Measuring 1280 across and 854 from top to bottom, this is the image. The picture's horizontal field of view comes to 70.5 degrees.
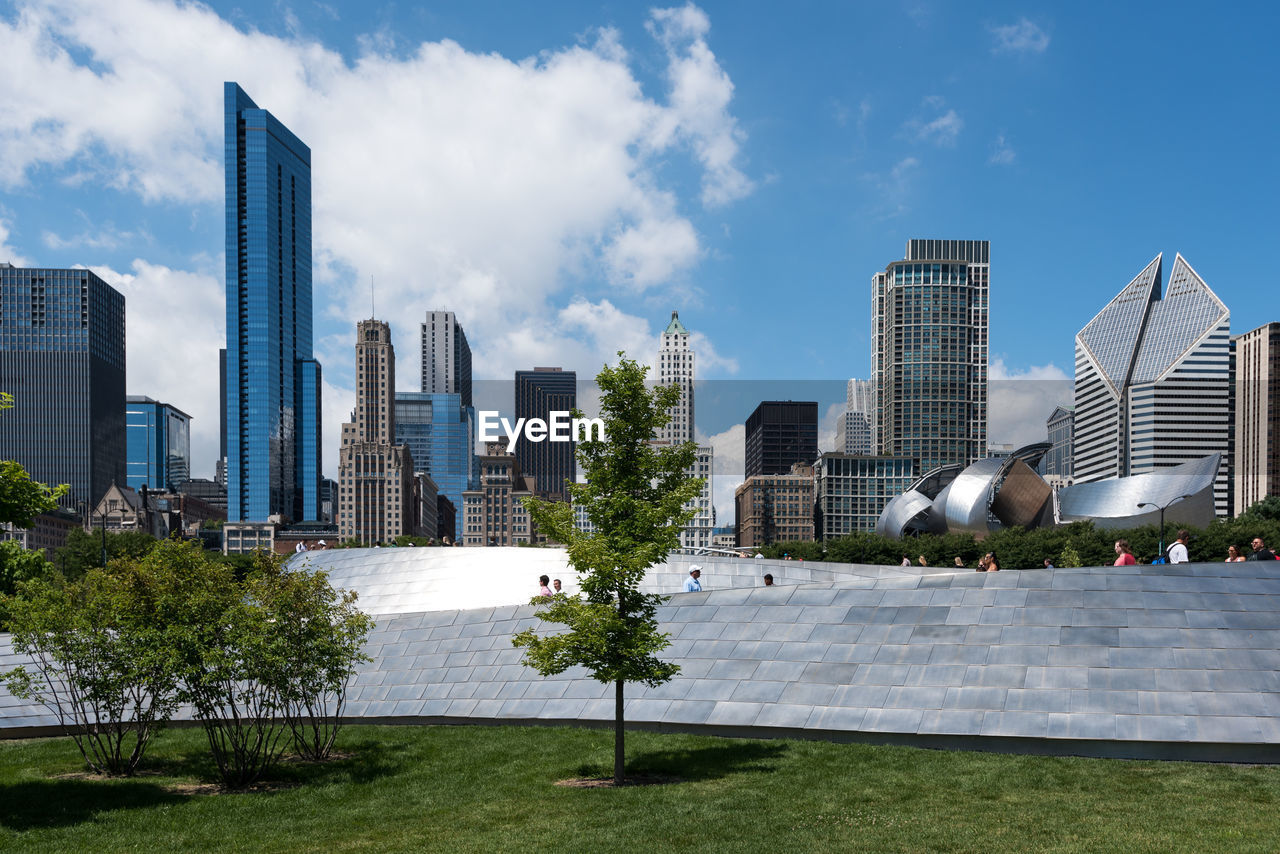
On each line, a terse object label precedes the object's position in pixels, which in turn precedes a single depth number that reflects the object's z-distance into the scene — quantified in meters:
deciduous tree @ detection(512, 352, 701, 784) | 14.97
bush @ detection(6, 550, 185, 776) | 15.62
